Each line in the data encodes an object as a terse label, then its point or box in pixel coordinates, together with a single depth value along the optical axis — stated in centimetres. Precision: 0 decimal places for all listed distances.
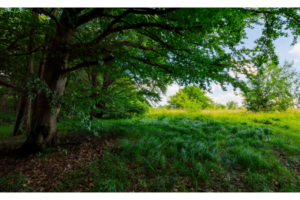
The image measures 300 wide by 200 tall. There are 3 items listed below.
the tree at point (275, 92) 1149
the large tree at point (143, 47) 324
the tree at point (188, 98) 2831
